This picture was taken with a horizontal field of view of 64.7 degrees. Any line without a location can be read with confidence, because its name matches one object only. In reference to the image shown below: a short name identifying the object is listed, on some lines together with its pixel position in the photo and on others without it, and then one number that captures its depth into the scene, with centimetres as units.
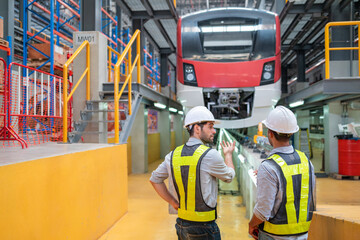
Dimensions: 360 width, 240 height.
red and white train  591
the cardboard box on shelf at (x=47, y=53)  839
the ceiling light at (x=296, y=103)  745
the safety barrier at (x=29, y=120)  392
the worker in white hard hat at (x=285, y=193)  171
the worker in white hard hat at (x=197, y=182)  195
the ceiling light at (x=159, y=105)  929
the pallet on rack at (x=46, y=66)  872
